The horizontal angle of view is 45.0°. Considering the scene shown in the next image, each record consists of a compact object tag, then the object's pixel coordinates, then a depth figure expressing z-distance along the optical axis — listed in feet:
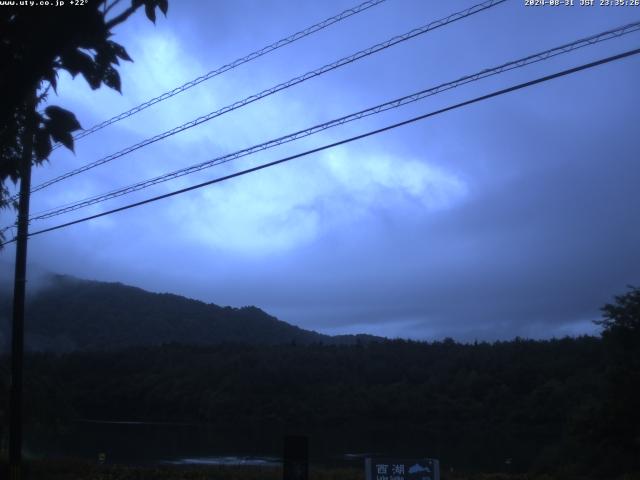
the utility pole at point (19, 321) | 52.90
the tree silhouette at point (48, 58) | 15.20
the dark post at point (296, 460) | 29.35
